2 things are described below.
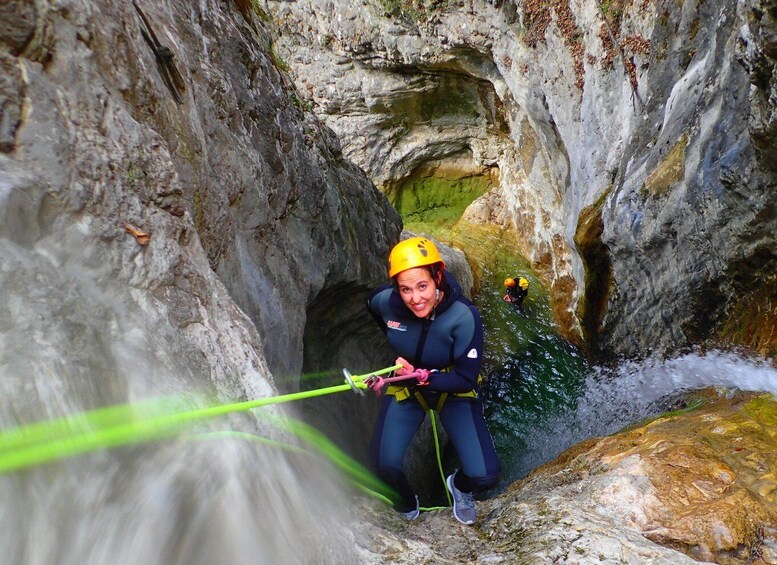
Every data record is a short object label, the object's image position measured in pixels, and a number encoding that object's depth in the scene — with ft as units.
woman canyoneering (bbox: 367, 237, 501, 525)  11.57
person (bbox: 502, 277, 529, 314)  38.73
